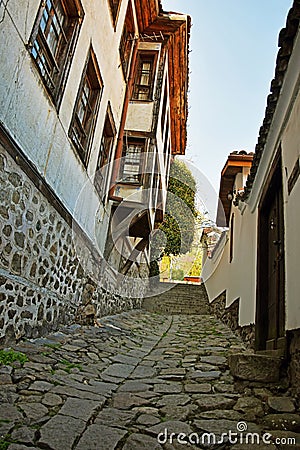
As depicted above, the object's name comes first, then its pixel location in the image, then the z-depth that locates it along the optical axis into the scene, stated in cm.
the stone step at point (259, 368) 337
